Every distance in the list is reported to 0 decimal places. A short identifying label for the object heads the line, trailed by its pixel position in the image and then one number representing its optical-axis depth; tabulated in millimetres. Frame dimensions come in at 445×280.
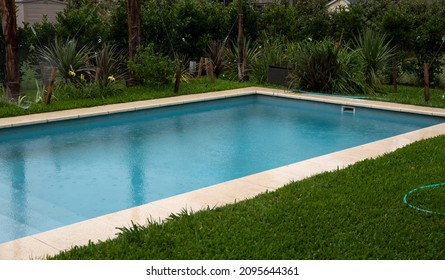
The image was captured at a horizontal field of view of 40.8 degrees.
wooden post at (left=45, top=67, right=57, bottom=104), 10359
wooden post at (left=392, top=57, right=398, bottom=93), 12938
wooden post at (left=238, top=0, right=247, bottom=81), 14117
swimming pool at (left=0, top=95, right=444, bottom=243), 6359
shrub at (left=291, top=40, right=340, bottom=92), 12562
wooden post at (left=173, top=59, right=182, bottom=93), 12398
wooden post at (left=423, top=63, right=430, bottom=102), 11448
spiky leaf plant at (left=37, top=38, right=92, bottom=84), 11758
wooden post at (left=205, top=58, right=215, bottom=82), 13883
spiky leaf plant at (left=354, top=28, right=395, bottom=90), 13141
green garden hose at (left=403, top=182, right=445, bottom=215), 5152
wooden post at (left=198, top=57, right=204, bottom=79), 14477
